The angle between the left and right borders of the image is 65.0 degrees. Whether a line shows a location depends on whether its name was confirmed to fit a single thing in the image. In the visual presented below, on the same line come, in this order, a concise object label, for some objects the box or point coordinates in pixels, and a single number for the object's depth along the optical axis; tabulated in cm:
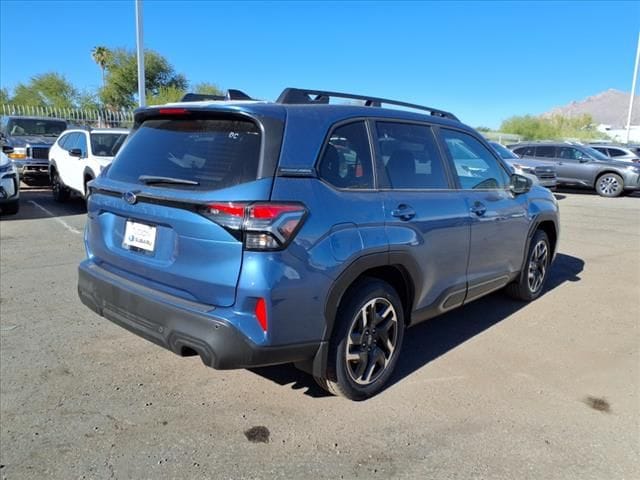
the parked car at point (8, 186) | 898
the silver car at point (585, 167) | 1689
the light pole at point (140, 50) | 1334
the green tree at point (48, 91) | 4288
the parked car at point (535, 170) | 1422
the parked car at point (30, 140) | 1302
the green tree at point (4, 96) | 4485
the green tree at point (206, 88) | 4114
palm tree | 4819
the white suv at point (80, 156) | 935
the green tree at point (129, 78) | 4259
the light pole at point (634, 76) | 3188
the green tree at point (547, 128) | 6169
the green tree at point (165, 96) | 3566
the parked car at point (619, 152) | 1803
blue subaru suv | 254
